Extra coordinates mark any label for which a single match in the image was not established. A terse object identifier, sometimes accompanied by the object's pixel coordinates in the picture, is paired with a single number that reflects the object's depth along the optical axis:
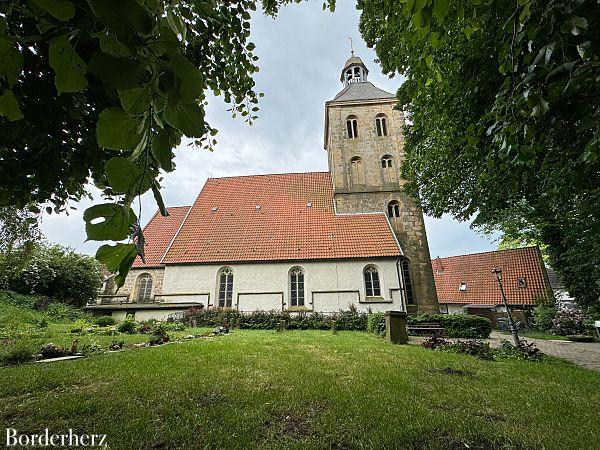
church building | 15.91
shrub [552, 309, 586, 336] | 15.52
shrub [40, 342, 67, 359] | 5.98
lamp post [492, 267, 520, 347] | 8.85
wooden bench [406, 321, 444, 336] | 11.92
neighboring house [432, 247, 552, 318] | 19.53
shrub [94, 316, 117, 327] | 12.05
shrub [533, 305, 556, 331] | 16.86
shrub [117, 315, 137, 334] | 10.61
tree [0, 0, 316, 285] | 0.49
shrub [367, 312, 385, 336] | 12.09
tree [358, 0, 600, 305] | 2.13
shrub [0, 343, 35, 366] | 5.33
